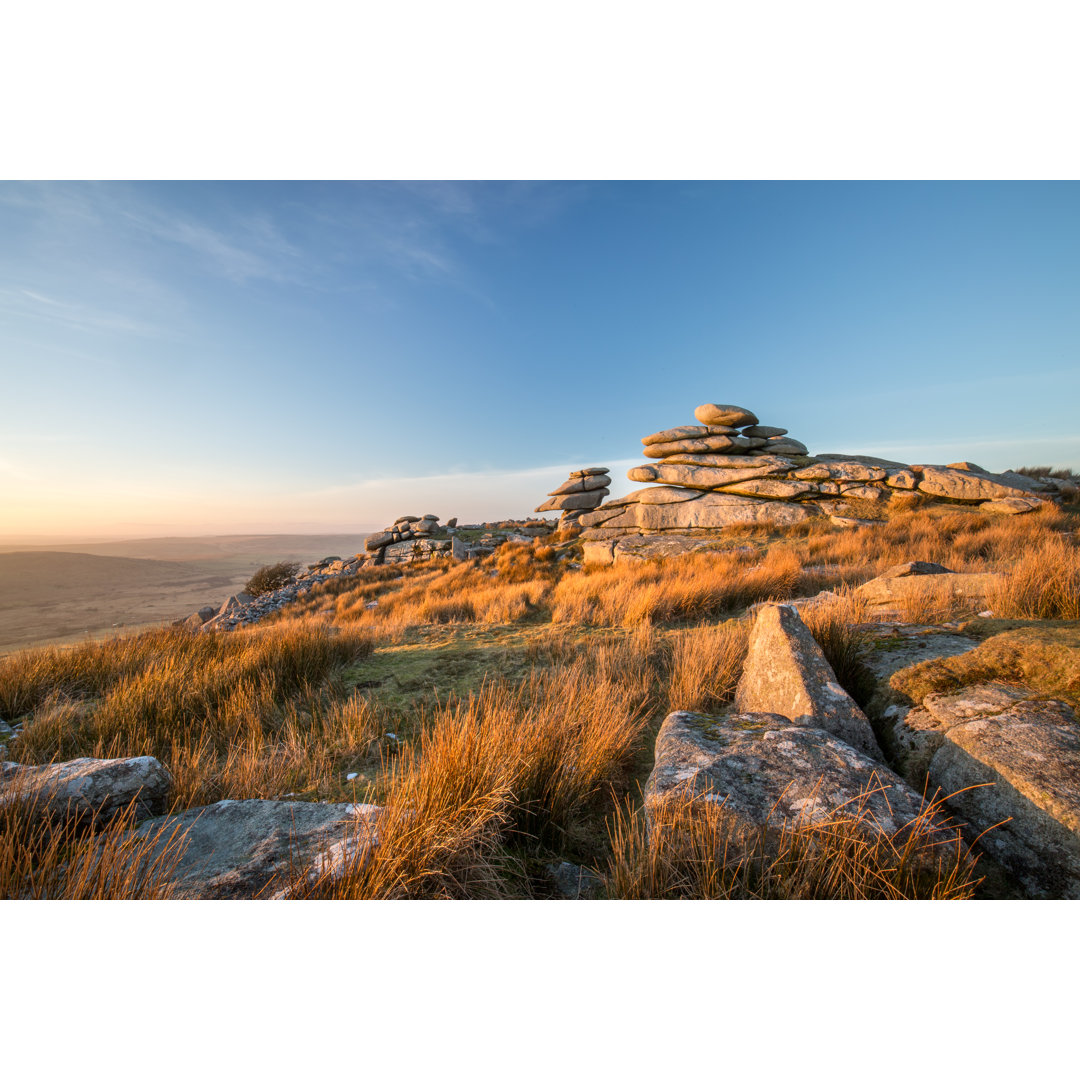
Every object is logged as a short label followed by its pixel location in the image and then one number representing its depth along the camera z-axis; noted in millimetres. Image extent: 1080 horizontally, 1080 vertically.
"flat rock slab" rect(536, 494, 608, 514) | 22047
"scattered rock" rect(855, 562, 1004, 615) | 4496
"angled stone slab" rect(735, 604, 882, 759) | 2443
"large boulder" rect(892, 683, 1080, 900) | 1565
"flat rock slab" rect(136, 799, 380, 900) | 1605
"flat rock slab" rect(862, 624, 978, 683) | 3029
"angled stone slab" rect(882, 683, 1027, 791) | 2158
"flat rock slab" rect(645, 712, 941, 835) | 1703
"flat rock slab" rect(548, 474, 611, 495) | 22344
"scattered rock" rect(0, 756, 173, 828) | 2041
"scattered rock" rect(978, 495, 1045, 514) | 13148
